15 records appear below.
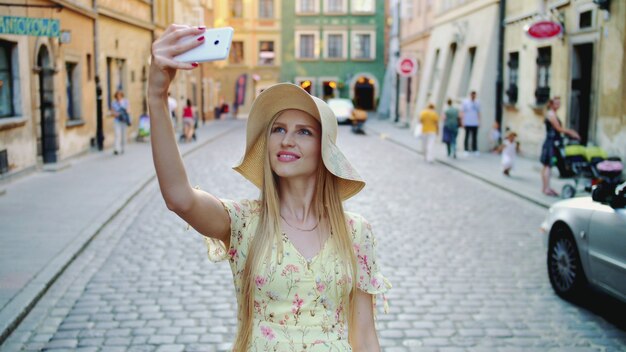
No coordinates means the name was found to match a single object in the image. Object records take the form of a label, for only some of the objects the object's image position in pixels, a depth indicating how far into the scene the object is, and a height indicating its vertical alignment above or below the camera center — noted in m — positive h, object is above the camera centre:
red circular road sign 29.44 +0.67
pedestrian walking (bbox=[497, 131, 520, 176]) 16.47 -1.54
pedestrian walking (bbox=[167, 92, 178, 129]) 28.72 -0.88
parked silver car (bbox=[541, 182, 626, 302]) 6.26 -1.40
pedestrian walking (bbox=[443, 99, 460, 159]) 21.53 -1.19
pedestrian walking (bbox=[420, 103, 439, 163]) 20.62 -1.20
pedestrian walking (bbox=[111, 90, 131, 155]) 21.42 -0.96
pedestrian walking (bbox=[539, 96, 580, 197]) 13.99 -1.03
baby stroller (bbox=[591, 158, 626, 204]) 12.08 -1.33
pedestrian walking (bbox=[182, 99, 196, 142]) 27.24 -1.45
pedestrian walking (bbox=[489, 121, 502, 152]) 22.86 -1.58
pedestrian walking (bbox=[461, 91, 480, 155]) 22.70 -1.01
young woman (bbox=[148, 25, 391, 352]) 2.62 -0.53
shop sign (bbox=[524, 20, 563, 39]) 18.06 +1.32
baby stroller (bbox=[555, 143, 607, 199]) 13.26 -1.38
